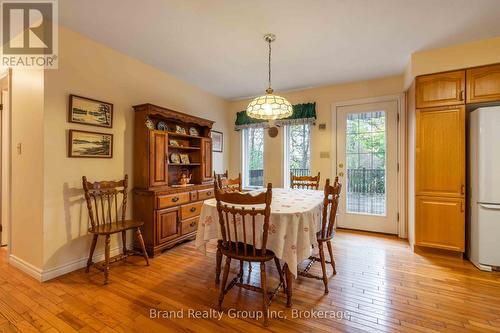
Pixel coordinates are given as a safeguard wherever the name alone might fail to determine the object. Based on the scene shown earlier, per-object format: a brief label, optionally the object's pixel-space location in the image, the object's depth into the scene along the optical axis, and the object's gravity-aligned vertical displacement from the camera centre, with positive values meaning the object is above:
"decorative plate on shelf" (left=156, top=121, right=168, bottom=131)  3.42 +0.57
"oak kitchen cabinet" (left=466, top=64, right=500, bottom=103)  2.66 +0.91
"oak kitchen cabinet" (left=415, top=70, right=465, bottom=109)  2.80 +0.91
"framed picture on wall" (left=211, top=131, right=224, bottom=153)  4.63 +0.50
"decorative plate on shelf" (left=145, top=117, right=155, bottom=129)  3.04 +0.56
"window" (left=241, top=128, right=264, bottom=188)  4.83 +0.20
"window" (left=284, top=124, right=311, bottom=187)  4.39 +0.30
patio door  3.78 +0.03
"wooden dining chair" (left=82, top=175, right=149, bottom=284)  2.43 -0.52
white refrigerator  2.49 -0.21
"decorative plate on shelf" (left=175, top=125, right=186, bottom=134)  3.66 +0.56
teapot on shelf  3.63 -0.15
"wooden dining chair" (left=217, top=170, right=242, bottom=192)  3.10 -0.22
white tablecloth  1.76 -0.48
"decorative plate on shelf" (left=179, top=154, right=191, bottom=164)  3.77 +0.13
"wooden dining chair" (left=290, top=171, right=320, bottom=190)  3.58 -0.23
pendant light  2.53 +0.63
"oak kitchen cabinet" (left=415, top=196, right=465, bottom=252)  2.81 -0.65
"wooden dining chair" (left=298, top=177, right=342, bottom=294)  2.10 -0.51
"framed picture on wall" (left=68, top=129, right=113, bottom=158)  2.49 +0.24
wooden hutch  2.96 -0.26
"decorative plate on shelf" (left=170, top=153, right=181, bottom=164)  3.59 +0.13
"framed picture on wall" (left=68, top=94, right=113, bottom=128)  2.49 +0.59
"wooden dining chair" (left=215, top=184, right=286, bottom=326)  1.68 -0.48
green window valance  4.21 +0.87
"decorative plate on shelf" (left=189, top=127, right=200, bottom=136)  3.96 +0.58
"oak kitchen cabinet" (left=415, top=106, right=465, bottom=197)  2.79 +0.18
